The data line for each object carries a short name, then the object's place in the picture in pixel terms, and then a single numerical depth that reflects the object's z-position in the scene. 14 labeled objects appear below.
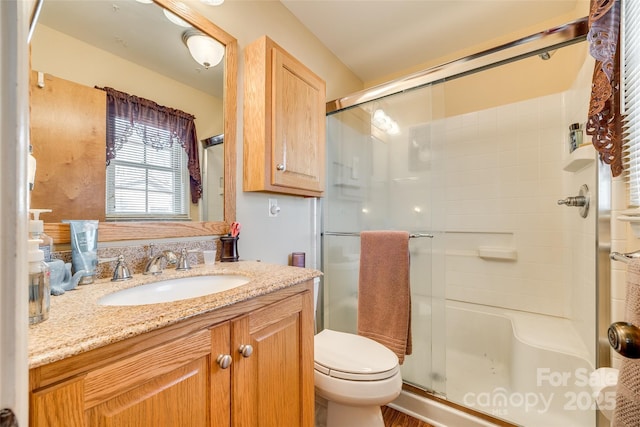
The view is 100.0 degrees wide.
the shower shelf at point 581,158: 1.26
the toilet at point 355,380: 1.09
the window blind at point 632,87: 0.82
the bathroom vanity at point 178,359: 0.44
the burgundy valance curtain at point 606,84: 0.85
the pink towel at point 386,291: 1.46
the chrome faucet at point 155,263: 0.95
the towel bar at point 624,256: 0.70
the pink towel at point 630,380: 0.48
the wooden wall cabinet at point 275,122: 1.28
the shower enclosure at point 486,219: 1.42
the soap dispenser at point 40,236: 0.56
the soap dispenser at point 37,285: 0.49
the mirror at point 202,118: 0.91
